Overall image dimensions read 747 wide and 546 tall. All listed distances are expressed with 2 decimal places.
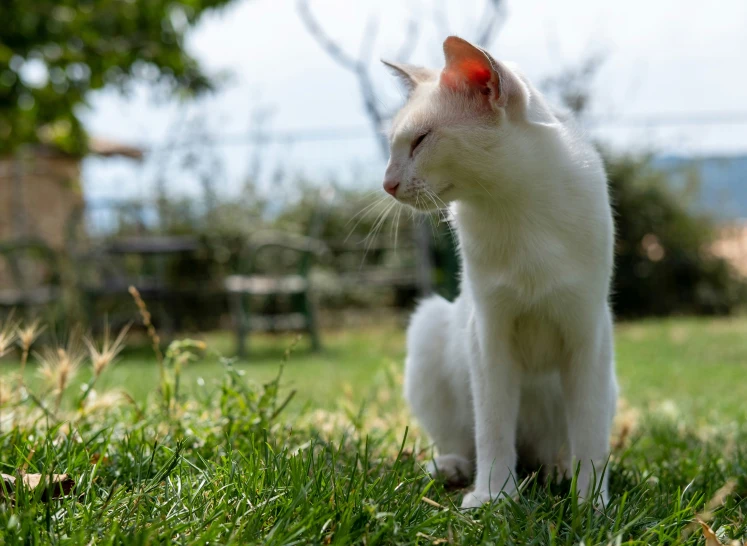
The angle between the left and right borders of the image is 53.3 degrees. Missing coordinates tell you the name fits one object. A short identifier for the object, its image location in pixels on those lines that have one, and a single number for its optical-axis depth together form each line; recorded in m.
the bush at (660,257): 9.40
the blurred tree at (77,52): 6.32
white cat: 1.88
